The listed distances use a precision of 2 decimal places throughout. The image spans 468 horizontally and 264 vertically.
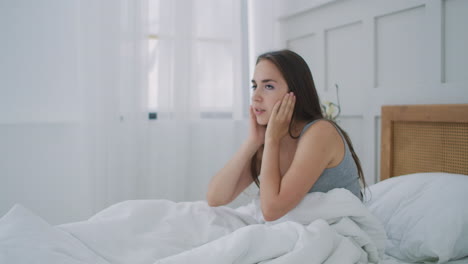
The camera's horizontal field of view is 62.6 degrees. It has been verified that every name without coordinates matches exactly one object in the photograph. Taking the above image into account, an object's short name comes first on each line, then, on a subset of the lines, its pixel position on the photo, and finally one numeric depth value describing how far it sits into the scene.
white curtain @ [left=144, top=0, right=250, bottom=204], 2.47
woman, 1.22
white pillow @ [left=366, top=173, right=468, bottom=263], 1.24
